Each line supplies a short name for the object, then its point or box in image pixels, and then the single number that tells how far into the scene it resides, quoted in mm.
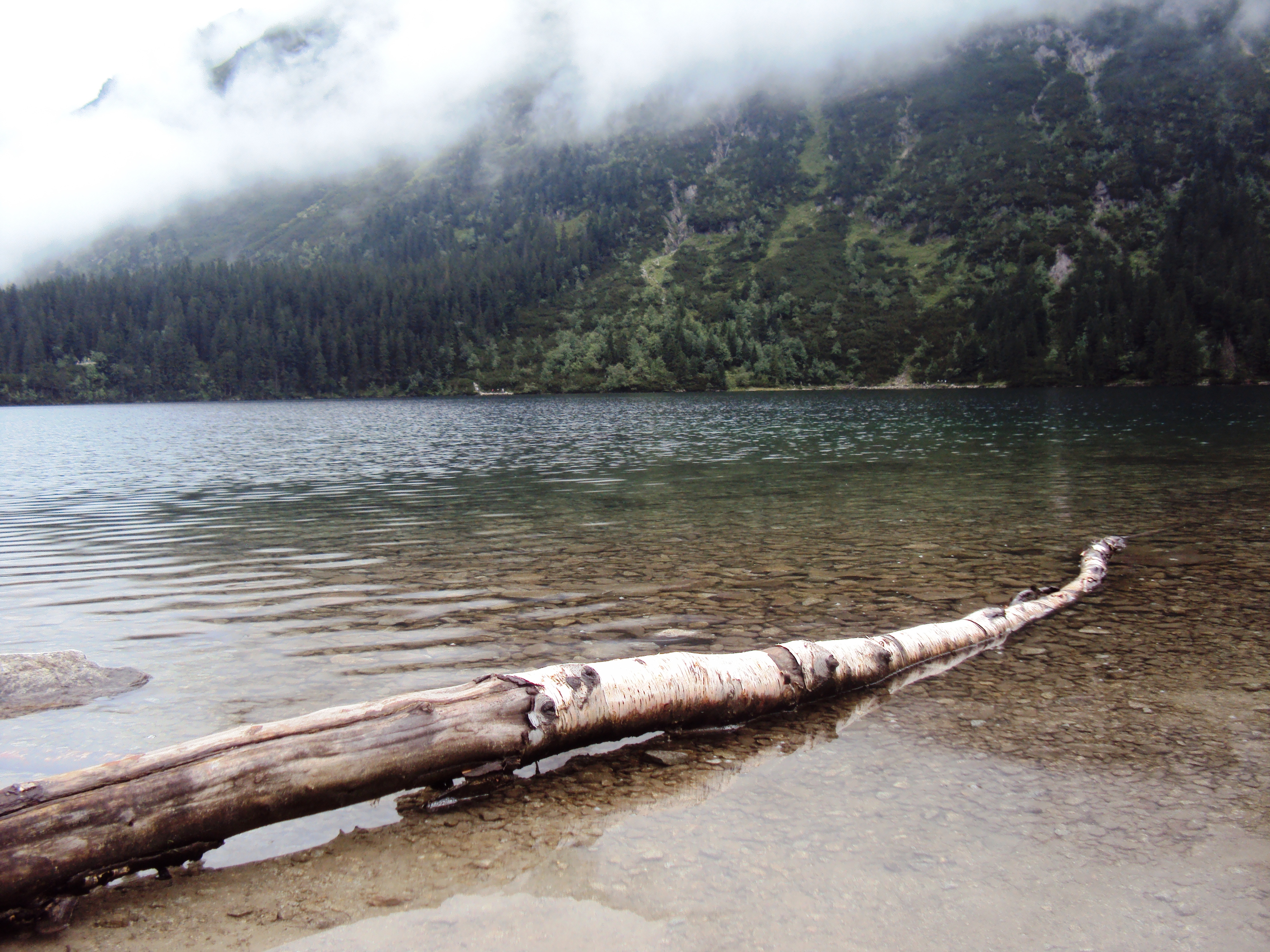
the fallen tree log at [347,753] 4344
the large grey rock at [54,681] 7836
